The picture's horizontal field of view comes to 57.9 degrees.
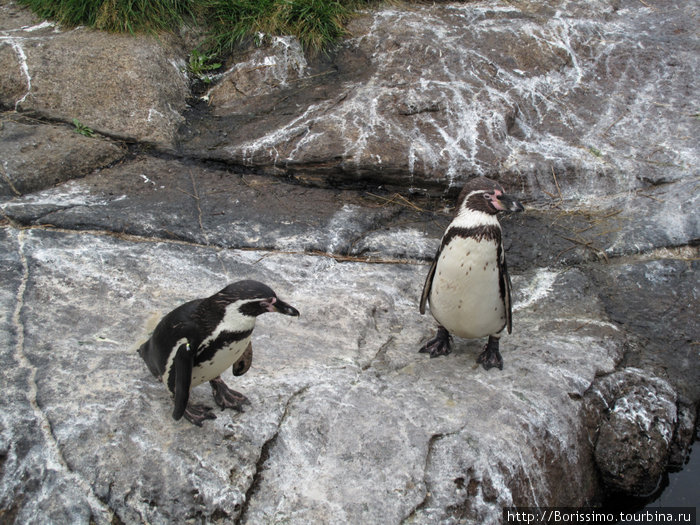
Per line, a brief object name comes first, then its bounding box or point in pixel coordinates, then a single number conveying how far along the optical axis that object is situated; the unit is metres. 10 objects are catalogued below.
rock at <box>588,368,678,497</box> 3.31
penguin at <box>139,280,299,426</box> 2.52
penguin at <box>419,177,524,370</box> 3.19
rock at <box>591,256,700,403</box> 3.72
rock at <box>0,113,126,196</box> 4.48
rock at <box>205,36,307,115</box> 5.65
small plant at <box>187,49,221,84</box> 5.75
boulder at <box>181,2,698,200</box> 5.09
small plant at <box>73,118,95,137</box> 5.03
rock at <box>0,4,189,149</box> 5.16
